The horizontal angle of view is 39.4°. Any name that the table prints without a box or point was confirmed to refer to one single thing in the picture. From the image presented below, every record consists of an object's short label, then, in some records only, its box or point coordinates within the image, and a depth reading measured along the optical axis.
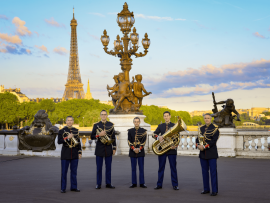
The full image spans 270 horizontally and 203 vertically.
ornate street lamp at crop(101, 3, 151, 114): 17.22
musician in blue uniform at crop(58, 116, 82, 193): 7.97
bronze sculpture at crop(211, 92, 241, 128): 15.38
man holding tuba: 8.21
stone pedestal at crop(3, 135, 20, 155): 15.78
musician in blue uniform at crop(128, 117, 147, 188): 8.57
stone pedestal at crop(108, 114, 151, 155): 16.56
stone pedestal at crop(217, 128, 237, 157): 14.89
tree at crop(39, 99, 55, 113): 90.56
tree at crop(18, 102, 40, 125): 79.16
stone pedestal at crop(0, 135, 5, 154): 16.06
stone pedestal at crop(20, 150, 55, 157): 15.33
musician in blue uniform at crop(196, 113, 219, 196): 7.66
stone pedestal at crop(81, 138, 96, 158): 15.55
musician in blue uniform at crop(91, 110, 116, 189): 8.47
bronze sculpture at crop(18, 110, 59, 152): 15.27
